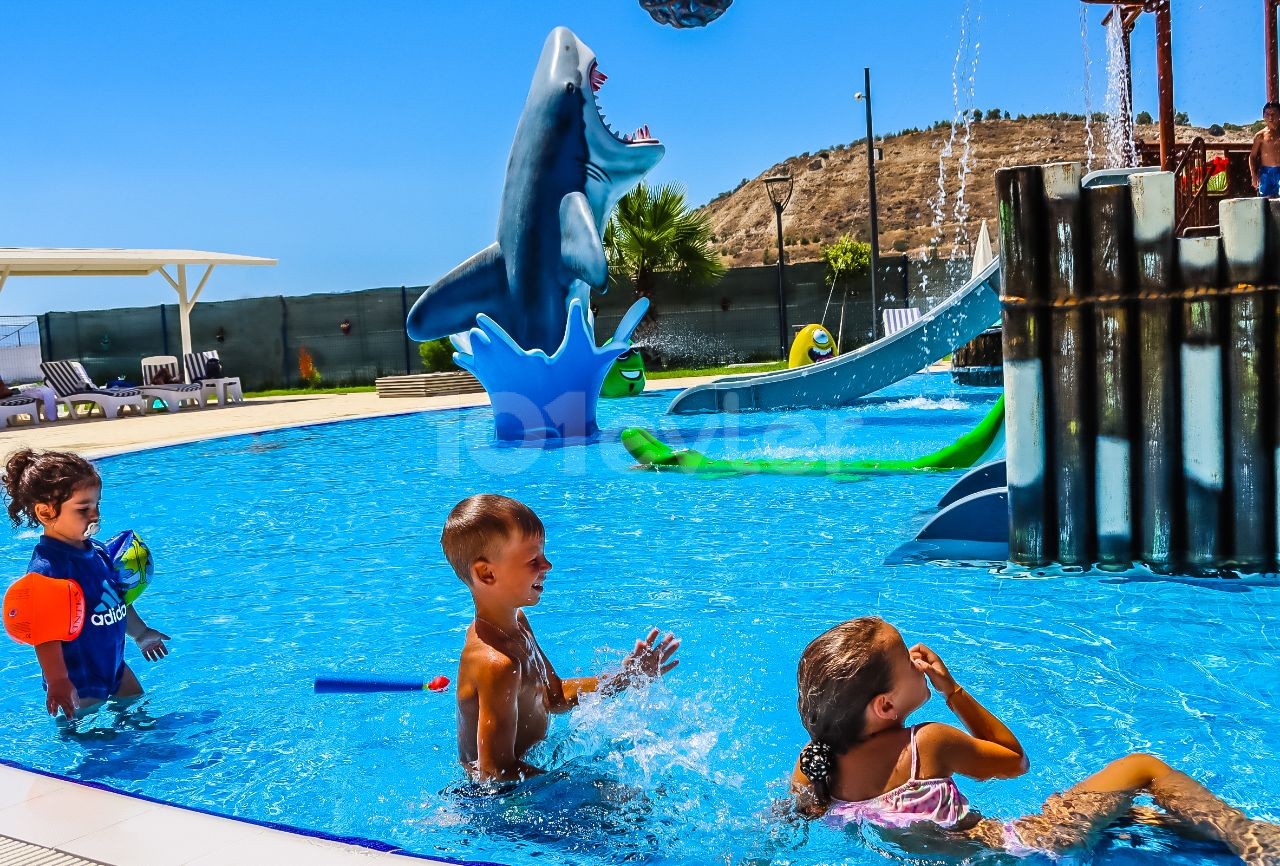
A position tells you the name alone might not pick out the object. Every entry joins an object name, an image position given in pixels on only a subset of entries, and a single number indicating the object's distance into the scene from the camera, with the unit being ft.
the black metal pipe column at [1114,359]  17.06
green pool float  28.40
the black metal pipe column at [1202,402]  16.79
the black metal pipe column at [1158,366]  16.88
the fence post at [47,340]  97.48
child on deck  36.50
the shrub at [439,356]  79.20
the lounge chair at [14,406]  58.70
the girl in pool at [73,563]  12.25
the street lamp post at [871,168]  79.15
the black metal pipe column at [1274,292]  16.55
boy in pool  9.55
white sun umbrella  64.99
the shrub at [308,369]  93.04
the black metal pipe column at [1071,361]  17.30
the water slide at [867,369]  40.14
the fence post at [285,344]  94.02
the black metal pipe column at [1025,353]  17.57
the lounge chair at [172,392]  67.05
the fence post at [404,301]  92.22
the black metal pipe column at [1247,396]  16.61
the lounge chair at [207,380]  71.26
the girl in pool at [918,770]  8.09
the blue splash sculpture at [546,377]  39.34
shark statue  39.65
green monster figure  62.08
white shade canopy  65.81
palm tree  91.50
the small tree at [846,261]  95.09
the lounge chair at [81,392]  63.93
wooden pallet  70.38
